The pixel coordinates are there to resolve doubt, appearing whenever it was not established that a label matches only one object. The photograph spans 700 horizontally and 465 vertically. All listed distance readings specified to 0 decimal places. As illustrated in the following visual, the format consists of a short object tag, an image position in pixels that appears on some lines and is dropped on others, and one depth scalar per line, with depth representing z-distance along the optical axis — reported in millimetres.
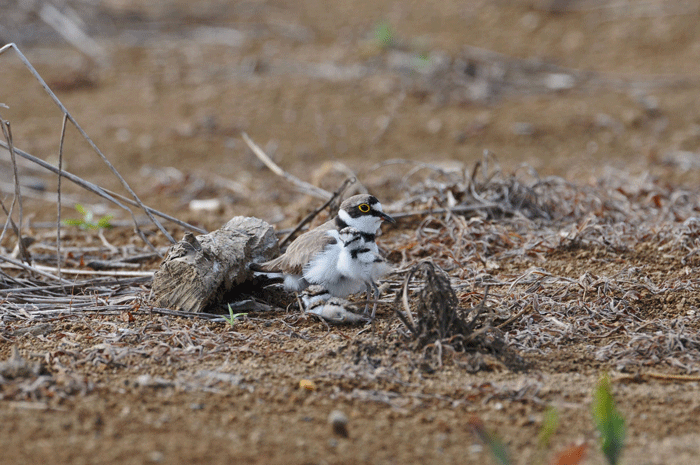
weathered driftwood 7617
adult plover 7895
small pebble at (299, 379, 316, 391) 6262
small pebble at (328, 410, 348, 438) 5543
